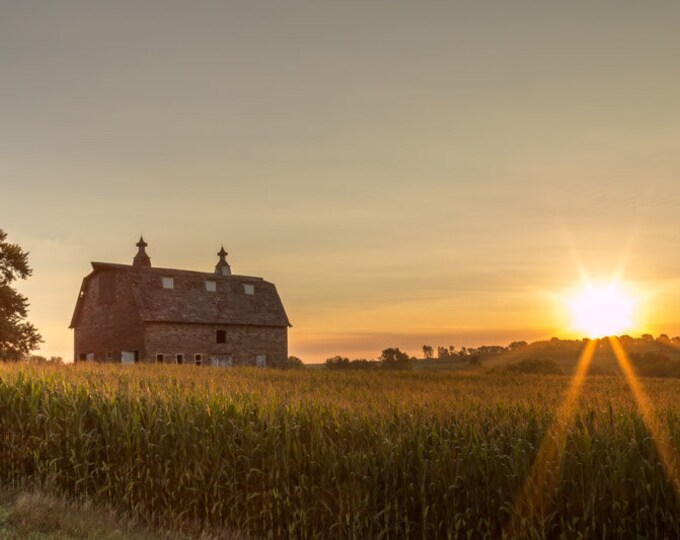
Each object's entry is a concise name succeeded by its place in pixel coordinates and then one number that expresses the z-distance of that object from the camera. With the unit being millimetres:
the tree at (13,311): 44312
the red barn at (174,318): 48750
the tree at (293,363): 57156
